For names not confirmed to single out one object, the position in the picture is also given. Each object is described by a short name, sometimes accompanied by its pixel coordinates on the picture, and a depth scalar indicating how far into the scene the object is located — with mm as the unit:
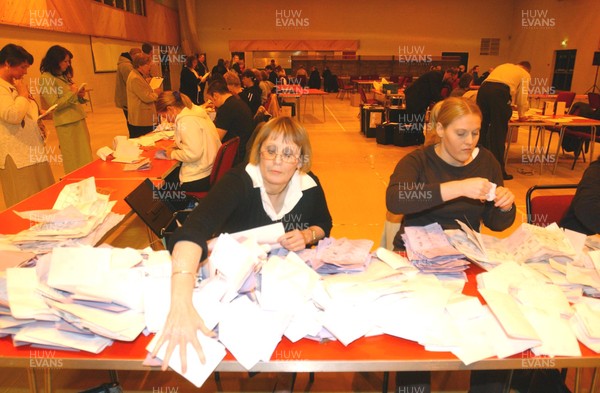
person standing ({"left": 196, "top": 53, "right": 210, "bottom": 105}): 10589
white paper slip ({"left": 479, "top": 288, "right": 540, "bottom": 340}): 1180
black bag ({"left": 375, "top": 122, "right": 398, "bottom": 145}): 7906
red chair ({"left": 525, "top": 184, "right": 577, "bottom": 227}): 2273
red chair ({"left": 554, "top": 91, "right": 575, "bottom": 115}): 8164
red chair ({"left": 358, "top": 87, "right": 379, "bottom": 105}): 10703
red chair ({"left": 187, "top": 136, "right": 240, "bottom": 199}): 3227
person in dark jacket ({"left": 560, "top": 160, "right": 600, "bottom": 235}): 1965
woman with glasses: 1384
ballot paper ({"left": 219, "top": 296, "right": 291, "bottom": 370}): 1163
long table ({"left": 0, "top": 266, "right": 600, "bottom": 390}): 1159
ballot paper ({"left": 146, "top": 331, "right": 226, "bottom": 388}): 1115
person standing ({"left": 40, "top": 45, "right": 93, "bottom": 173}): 4114
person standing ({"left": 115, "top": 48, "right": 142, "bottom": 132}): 5758
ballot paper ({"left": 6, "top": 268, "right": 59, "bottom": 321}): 1220
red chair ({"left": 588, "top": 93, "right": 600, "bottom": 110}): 8188
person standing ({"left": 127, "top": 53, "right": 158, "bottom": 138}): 5273
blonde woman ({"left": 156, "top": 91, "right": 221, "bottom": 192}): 3381
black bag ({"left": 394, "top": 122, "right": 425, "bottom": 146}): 7785
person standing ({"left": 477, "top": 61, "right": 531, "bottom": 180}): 5371
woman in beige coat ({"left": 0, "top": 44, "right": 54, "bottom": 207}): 3143
